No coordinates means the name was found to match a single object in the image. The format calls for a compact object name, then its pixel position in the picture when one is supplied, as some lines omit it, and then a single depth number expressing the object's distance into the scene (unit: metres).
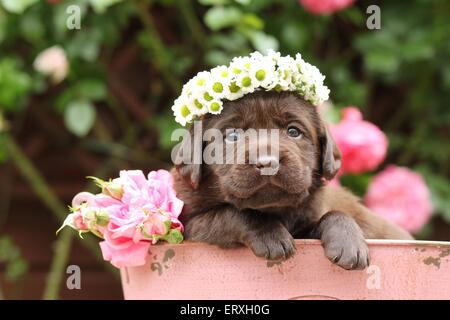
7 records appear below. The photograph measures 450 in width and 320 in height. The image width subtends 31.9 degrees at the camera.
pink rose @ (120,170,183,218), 2.14
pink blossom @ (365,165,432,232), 3.77
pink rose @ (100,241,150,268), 2.09
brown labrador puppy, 2.04
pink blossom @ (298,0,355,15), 3.75
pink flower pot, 2.01
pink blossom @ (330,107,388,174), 3.44
